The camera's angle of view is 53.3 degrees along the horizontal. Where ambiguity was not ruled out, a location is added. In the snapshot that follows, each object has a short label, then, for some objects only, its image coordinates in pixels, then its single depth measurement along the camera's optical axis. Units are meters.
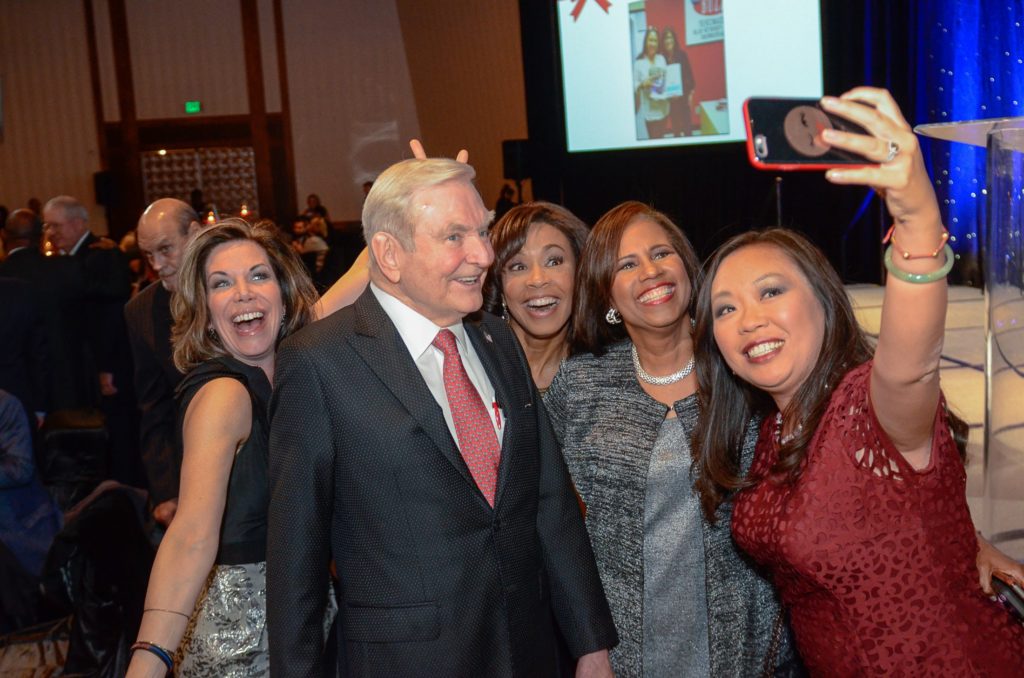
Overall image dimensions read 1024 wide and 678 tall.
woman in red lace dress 1.33
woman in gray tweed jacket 2.33
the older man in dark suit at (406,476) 1.85
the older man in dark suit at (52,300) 4.95
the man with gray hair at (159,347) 3.29
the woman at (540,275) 3.02
